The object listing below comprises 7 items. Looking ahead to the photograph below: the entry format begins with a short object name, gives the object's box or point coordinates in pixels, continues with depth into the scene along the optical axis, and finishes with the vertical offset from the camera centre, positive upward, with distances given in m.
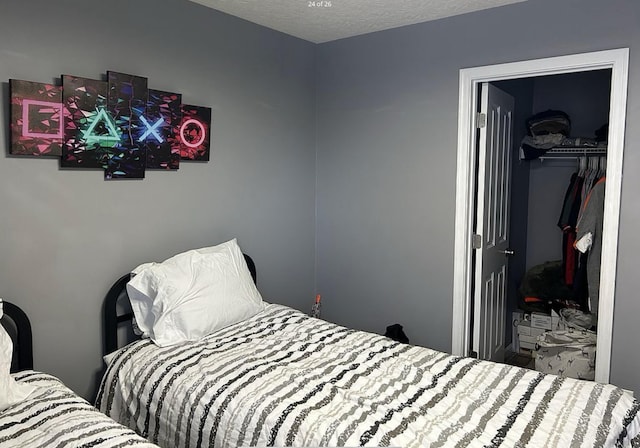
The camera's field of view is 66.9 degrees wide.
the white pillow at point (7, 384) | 1.74 -0.72
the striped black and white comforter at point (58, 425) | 1.54 -0.79
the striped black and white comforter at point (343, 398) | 1.64 -0.75
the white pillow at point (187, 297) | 2.34 -0.51
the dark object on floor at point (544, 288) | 3.85 -0.66
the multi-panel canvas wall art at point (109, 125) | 2.10 +0.33
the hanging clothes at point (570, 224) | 3.72 -0.13
